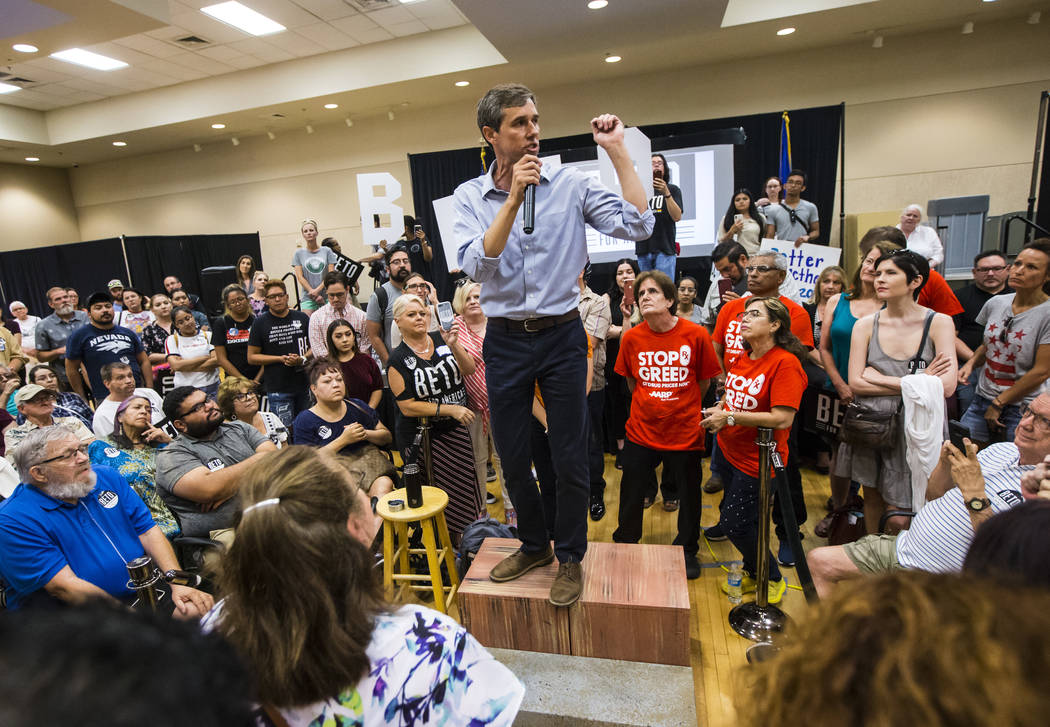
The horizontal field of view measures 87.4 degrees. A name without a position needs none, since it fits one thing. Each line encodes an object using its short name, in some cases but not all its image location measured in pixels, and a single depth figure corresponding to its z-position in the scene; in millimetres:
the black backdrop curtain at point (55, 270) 9414
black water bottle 2314
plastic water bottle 2539
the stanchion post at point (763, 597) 2158
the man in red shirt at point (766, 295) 2902
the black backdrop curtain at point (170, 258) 9266
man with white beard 1946
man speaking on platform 1673
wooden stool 2357
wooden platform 1970
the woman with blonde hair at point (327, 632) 904
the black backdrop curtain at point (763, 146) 7340
